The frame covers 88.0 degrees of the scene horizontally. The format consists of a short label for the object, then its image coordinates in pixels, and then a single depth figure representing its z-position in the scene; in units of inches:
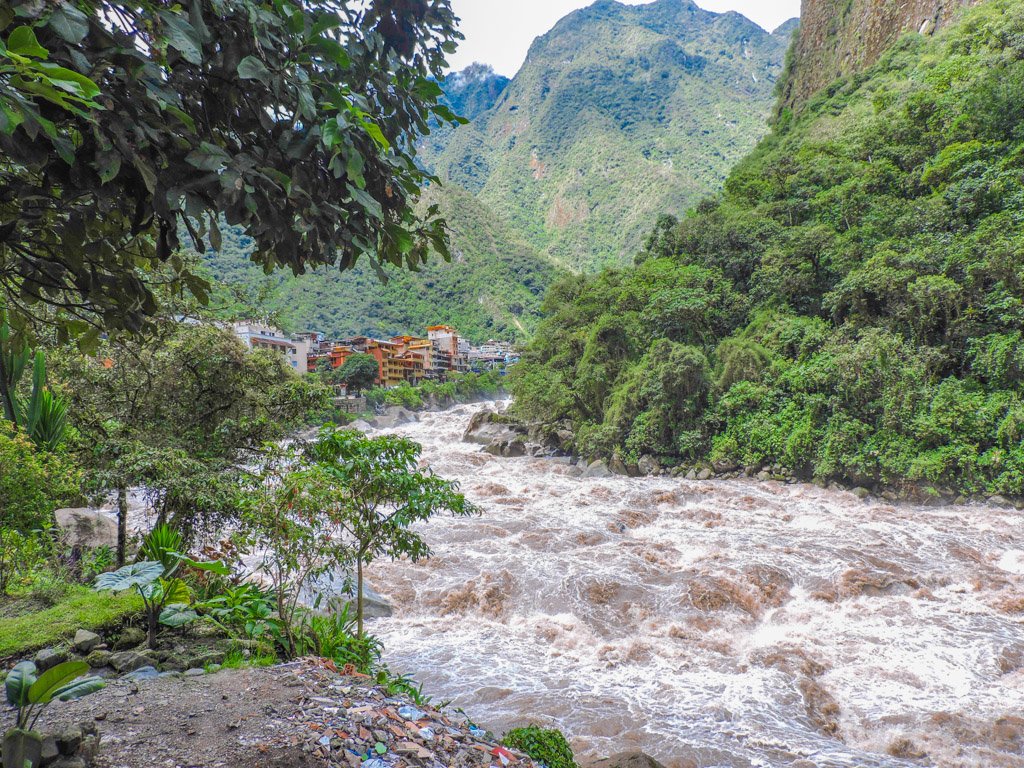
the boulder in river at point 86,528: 263.1
